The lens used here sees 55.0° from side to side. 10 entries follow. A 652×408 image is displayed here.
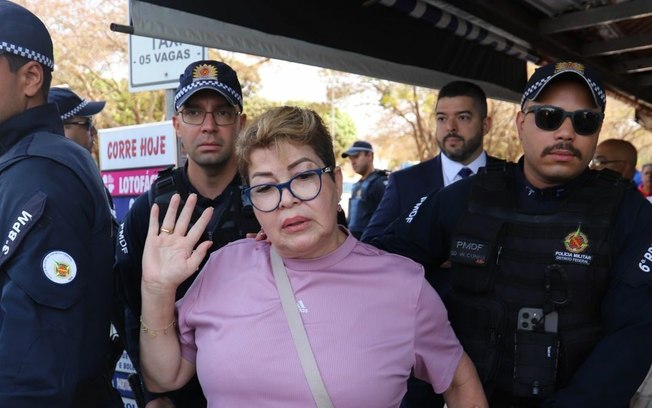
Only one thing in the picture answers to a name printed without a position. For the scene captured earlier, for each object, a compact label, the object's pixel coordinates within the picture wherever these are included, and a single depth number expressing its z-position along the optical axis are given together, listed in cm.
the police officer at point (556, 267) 203
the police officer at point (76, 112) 401
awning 279
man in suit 364
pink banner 426
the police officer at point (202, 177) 256
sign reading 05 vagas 392
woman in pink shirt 174
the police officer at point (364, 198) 764
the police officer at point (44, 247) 160
